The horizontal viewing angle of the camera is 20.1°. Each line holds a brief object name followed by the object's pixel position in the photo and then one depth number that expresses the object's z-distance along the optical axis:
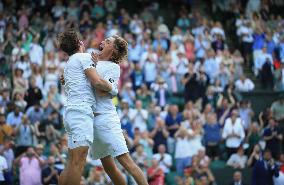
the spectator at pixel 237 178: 17.47
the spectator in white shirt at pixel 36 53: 21.97
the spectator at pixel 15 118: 19.19
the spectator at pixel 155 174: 16.98
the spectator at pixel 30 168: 17.09
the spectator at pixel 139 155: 18.05
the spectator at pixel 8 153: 17.69
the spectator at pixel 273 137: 20.48
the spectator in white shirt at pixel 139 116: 20.14
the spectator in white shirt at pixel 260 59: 24.11
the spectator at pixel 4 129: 18.65
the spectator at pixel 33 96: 20.24
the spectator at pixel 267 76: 23.56
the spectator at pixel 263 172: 17.16
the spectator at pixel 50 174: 17.16
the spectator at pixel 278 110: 21.88
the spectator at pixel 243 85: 22.91
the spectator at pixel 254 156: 19.58
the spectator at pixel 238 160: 19.73
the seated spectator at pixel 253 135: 20.71
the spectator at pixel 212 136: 20.36
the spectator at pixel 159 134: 19.70
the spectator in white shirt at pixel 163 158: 18.72
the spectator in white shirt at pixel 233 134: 20.39
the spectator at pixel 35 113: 19.73
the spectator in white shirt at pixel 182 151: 19.34
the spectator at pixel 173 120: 20.28
